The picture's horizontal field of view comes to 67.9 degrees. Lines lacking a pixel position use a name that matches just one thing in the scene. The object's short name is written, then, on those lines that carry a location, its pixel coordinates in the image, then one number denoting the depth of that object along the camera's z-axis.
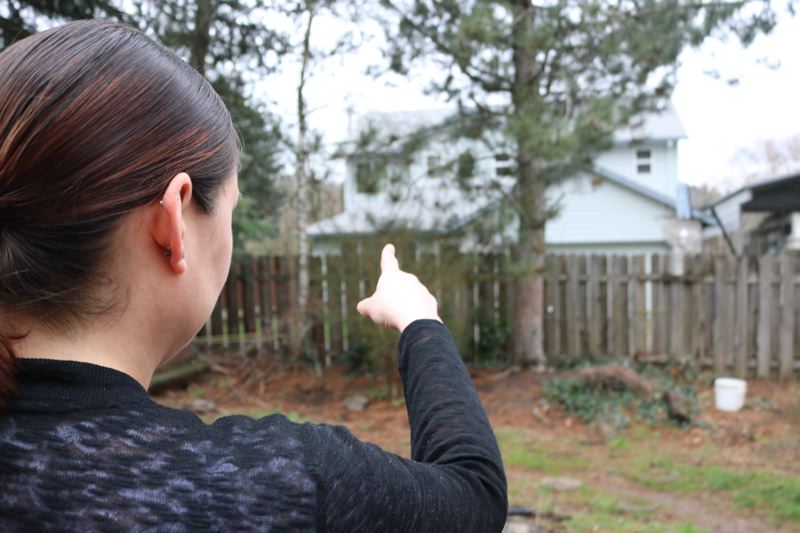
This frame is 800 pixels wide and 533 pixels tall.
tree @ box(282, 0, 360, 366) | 7.52
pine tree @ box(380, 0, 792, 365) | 6.01
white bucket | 6.48
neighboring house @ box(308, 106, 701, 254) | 7.12
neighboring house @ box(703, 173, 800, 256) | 9.01
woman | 0.65
